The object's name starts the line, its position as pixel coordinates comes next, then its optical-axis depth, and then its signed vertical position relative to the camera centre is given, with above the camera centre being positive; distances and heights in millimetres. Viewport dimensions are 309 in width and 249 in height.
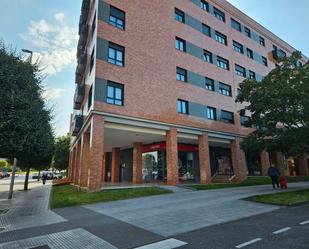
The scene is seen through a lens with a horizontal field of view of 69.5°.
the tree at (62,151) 39656 +3924
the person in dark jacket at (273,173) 16531 -97
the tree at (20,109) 9172 +2799
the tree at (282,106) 14375 +4492
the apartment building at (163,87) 16859 +7464
